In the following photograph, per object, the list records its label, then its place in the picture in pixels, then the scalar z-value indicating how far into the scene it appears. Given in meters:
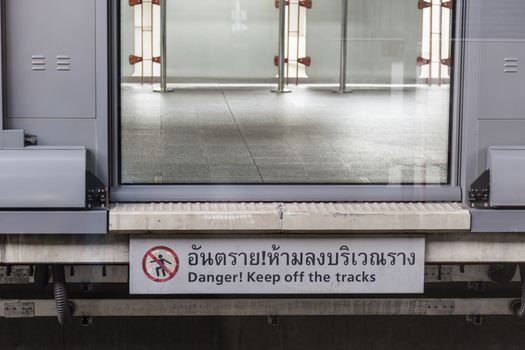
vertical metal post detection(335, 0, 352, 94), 6.11
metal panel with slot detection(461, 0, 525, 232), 5.57
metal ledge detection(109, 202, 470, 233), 5.30
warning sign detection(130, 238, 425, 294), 5.42
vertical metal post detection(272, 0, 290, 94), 6.05
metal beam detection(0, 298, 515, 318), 5.73
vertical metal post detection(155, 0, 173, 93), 5.83
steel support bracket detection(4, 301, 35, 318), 5.71
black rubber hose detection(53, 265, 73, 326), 5.56
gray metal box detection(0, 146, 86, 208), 5.22
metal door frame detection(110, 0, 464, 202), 5.54
